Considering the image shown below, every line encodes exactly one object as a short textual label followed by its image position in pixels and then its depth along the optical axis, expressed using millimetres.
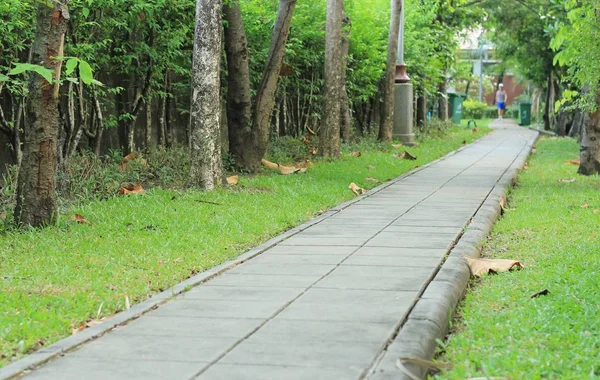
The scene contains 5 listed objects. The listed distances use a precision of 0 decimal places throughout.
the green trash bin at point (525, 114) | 55344
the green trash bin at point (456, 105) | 46462
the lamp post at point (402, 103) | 26547
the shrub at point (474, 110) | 71500
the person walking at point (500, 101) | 62906
